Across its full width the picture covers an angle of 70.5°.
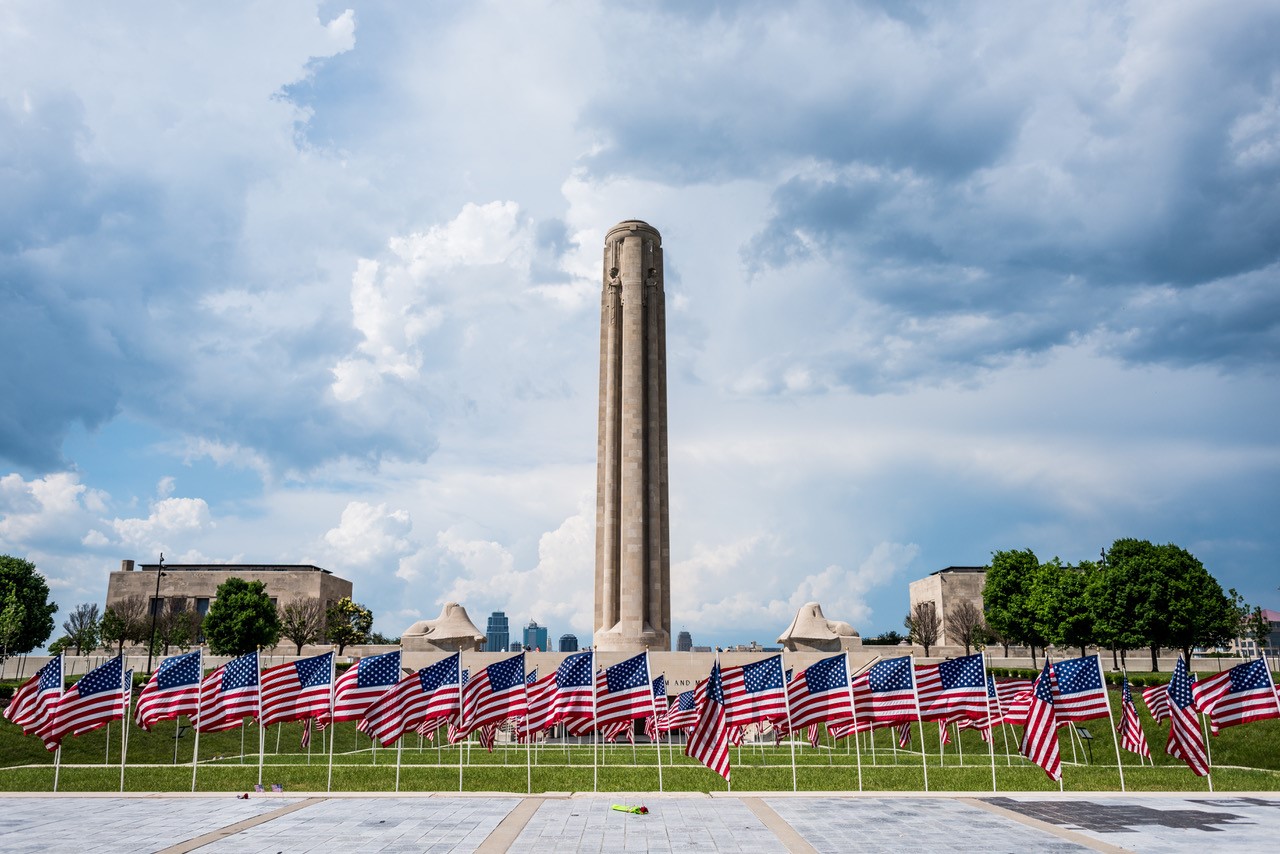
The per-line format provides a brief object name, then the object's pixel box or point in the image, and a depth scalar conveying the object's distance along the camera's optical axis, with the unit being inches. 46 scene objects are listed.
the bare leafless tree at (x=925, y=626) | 3710.6
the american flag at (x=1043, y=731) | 827.4
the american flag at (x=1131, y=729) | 1065.5
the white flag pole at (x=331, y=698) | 900.2
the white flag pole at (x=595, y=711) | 869.2
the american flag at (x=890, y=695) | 900.0
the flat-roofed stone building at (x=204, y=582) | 3924.7
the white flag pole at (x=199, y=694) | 940.5
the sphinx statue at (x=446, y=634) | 2566.4
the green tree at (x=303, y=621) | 3417.3
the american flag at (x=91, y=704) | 916.0
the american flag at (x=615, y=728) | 883.4
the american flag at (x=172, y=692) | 932.0
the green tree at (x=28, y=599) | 2994.1
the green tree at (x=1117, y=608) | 2471.7
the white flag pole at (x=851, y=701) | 871.4
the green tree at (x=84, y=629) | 3321.9
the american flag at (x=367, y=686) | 902.4
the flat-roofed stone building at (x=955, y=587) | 3986.2
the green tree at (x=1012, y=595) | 2910.9
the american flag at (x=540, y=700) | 1131.3
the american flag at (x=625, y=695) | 866.8
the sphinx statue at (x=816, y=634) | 2544.3
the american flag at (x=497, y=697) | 910.4
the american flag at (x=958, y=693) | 909.2
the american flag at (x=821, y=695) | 878.4
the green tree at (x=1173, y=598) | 2416.3
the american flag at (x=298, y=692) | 940.0
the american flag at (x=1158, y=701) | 1120.6
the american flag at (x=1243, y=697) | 906.7
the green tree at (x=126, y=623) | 3206.2
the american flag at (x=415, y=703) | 888.3
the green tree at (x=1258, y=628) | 3231.1
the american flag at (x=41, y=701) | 928.9
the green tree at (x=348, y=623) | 3595.0
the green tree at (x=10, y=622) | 2802.7
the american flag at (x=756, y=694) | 889.5
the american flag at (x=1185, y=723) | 872.3
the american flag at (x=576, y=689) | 877.2
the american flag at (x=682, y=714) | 1317.8
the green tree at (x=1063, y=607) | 2625.5
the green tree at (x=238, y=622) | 2891.2
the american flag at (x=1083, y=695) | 865.5
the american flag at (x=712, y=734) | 808.0
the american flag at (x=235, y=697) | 932.0
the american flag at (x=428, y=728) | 1118.7
